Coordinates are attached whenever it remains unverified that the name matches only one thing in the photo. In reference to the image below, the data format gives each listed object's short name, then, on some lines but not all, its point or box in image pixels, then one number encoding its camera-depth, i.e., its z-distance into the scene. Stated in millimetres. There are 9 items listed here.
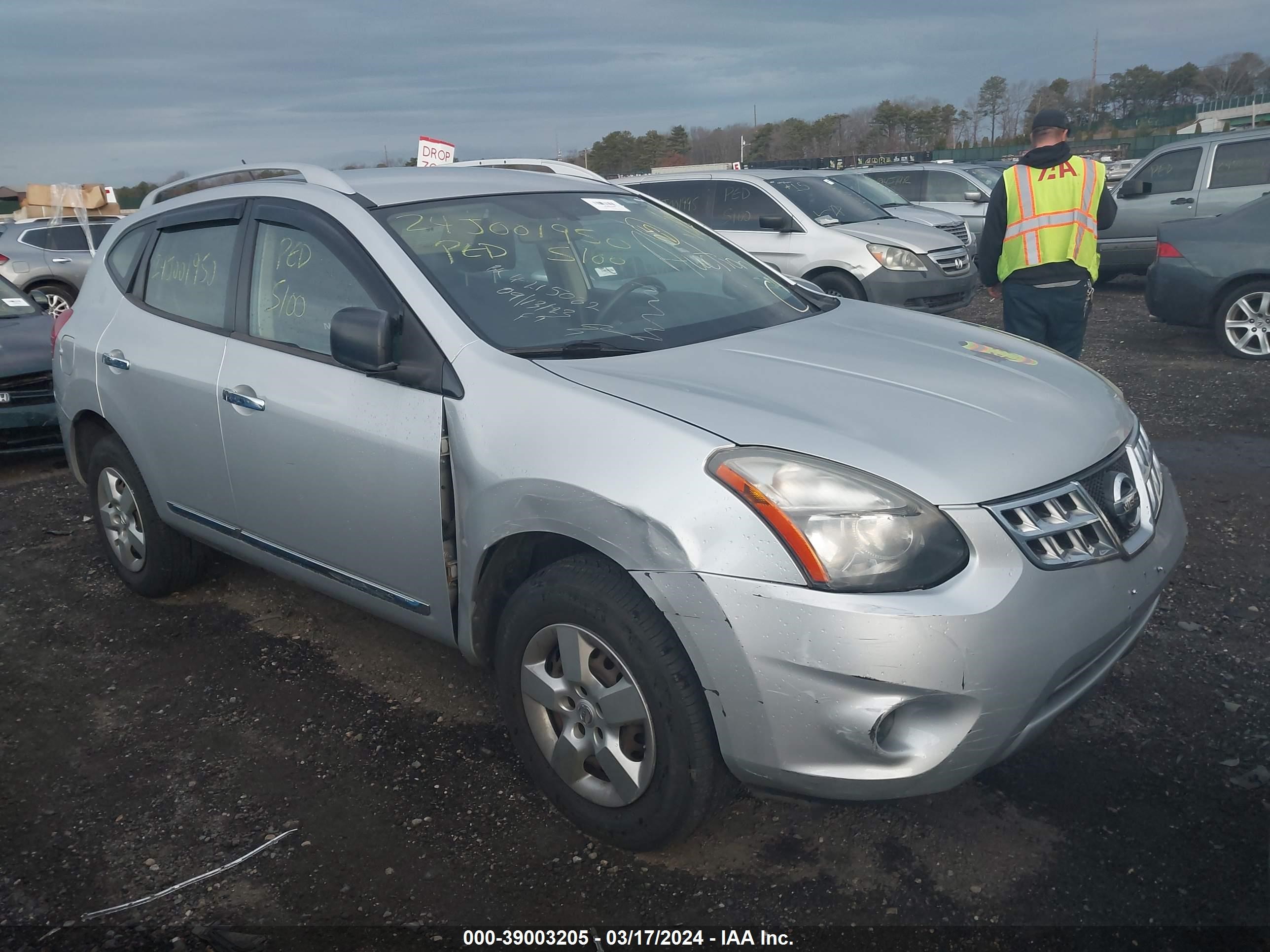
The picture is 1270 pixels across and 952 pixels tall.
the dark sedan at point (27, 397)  6723
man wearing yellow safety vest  5285
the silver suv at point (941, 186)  15133
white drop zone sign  10180
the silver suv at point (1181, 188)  10820
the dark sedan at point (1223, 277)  8211
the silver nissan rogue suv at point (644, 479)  2221
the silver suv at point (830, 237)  9672
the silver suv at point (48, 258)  13414
